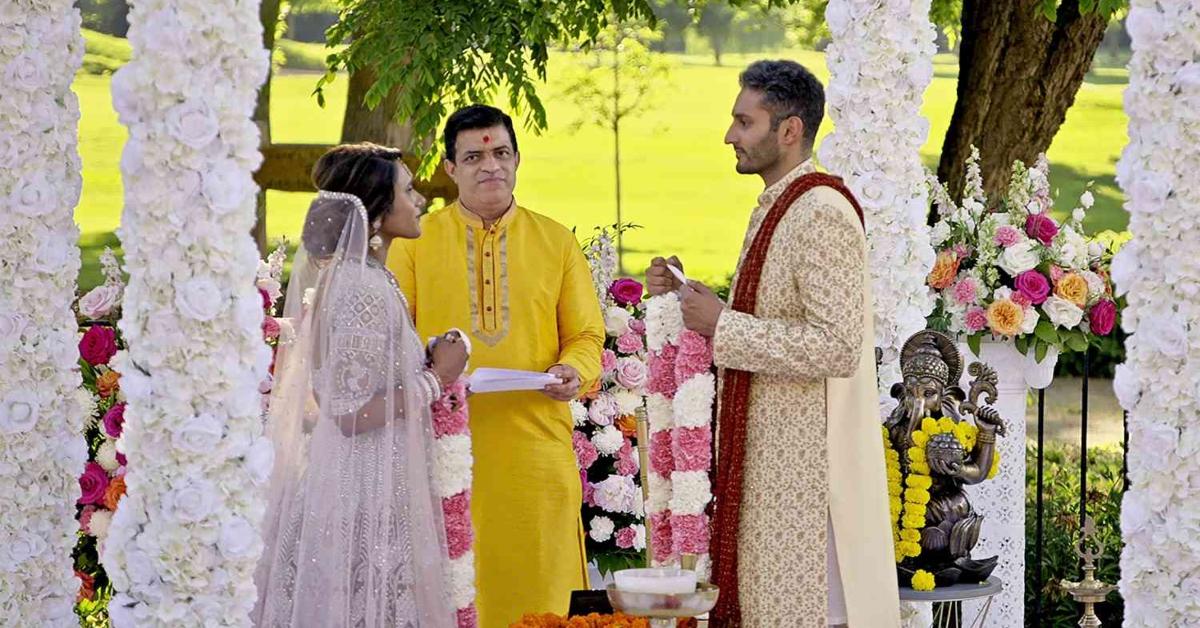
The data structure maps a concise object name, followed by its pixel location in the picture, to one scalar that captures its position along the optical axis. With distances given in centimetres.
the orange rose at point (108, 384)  587
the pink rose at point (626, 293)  652
